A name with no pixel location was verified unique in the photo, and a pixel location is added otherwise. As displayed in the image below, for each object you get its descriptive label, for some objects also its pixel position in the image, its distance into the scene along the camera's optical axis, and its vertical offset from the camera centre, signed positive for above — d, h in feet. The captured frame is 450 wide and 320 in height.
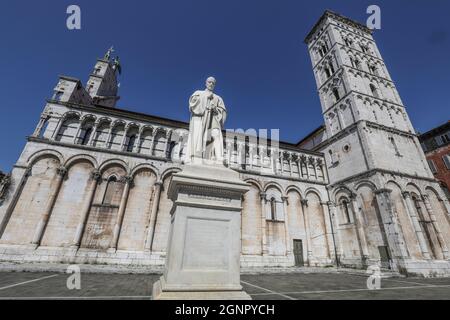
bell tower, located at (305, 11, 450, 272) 52.16 +27.63
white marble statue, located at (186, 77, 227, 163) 15.99 +9.69
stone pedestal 11.10 +0.88
